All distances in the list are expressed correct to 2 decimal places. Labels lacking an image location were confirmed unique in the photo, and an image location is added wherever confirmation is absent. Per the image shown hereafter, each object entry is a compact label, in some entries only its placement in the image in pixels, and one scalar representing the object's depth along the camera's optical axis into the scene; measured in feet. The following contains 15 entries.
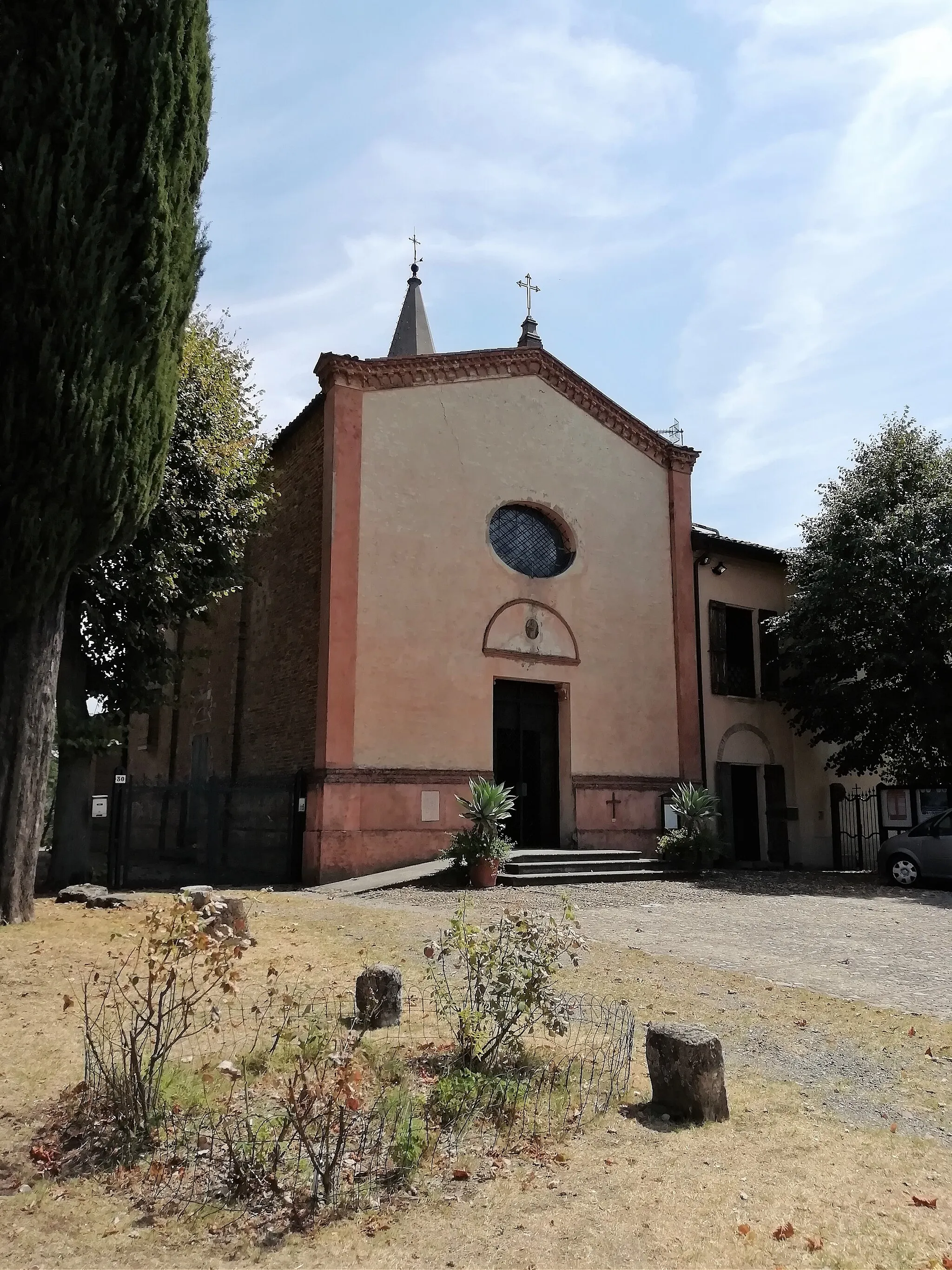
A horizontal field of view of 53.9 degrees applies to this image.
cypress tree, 27.02
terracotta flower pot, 44.93
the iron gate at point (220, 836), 44.45
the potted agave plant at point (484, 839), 45.01
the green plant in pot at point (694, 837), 51.75
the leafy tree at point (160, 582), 41.32
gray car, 47.80
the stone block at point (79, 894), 33.60
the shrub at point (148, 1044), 13.16
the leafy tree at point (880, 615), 55.01
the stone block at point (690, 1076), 14.58
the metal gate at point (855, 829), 66.49
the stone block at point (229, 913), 20.92
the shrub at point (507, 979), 15.69
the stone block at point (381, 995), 18.71
